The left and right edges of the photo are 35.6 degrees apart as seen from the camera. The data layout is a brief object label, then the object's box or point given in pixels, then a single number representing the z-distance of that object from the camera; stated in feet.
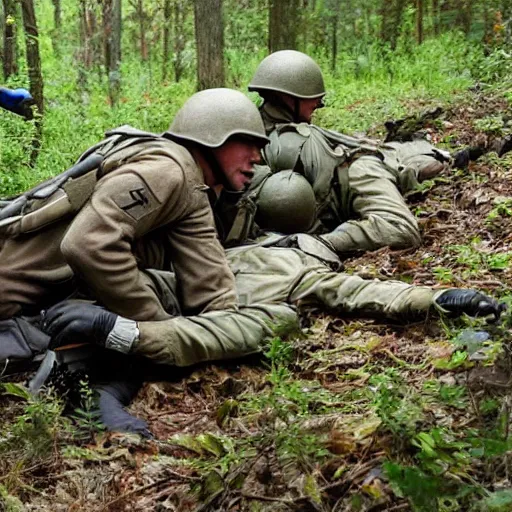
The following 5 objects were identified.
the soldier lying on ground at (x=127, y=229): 12.19
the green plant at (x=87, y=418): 10.32
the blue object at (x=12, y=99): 12.03
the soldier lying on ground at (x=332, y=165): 18.40
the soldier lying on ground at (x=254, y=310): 11.87
